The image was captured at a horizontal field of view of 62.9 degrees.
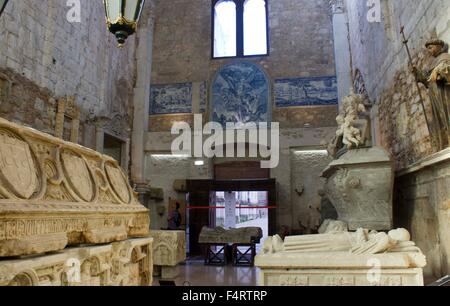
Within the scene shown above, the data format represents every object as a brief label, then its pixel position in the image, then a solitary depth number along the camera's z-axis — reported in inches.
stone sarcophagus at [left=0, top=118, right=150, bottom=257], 60.4
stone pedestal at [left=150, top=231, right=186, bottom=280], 247.6
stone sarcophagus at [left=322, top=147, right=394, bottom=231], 216.1
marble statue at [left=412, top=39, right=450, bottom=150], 158.9
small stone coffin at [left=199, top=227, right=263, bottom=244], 309.7
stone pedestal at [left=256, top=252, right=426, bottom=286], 128.8
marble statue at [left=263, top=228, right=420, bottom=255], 134.1
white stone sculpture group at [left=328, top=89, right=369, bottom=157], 236.5
